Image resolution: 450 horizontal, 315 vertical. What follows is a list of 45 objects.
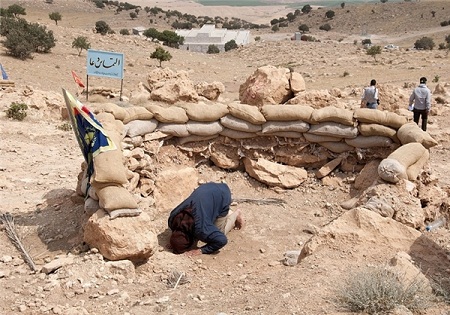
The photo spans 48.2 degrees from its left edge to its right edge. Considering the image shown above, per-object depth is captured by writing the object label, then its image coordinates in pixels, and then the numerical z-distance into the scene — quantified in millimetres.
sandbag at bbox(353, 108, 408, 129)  7000
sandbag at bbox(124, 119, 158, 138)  6601
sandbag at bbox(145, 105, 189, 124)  6906
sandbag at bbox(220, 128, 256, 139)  7406
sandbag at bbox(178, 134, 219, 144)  7297
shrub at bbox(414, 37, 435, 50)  34078
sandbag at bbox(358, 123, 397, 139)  7027
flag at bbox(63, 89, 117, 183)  5023
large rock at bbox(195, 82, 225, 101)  12438
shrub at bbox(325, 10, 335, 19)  60375
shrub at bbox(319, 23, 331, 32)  56241
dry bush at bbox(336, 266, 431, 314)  3391
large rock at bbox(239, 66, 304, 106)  9422
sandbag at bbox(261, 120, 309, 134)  7312
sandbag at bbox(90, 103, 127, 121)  6430
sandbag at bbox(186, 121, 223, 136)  7215
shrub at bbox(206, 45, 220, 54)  39562
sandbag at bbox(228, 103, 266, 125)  7184
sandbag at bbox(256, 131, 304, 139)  7426
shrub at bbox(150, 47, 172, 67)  24391
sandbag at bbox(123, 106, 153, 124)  6641
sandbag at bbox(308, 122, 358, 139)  7203
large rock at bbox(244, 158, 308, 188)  7414
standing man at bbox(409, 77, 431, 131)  9312
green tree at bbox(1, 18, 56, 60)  20453
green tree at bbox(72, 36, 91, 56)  23984
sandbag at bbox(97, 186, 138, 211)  4734
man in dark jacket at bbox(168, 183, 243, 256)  5270
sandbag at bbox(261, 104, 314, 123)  7234
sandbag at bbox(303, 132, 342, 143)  7402
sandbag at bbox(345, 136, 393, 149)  7102
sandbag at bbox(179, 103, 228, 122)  7133
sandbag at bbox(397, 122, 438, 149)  6551
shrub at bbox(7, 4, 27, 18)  32750
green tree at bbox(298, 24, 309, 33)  55688
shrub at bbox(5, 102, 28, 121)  10797
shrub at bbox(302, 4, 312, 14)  67812
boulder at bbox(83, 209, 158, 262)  4617
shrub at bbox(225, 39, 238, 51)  40788
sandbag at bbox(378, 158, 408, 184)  5797
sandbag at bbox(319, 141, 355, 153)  7426
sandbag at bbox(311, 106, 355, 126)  7141
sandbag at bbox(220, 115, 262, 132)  7281
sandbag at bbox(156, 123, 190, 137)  7047
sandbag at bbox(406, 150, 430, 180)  6074
